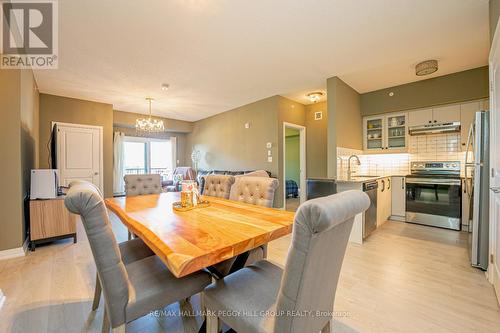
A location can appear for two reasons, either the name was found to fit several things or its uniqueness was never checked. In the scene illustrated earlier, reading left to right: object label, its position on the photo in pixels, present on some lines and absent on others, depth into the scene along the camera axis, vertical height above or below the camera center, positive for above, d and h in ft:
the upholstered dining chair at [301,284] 2.29 -1.67
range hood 11.92 +2.04
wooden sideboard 9.09 -2.50
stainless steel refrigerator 6.97 -0.97
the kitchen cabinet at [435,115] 11.98 +2.83
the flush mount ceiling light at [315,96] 15.11 +5.00
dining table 2.96 -1.22
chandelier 16.57 +3.16
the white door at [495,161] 5.74 +0.06
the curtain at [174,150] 24.85 +1.71
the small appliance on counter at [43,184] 9.21 -0.85
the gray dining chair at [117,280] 2.96 -2.02
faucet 12.28 -0.01
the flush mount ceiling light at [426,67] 10.36 +4.75
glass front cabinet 13.64 +2.08
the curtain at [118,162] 21.24 +0.29
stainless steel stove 11.21 -1.73
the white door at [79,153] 15.03 +0.87
